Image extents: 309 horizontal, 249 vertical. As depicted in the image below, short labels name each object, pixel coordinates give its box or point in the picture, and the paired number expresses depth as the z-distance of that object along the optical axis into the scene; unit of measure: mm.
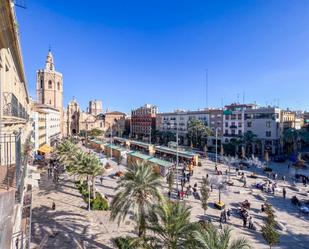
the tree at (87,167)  26781
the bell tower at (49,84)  89688
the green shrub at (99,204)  24234
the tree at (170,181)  28703
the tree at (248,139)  62719
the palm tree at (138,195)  15687
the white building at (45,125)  50281
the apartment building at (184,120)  77544
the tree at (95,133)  115000
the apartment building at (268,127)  63969
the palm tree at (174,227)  12390
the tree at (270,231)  15344
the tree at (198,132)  72169
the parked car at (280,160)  55478
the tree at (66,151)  38188
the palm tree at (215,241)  9828
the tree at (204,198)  22766
